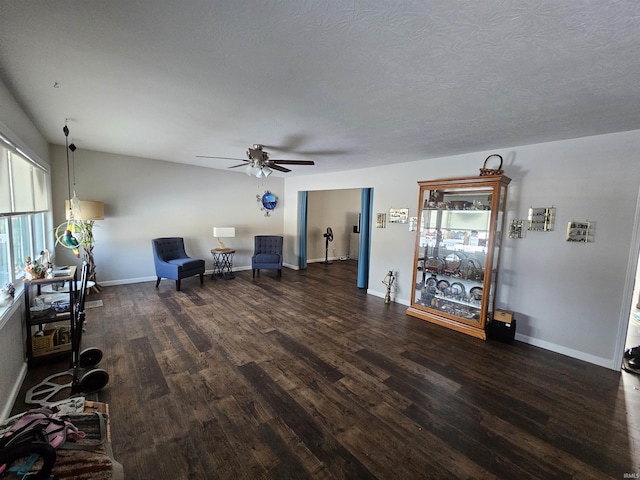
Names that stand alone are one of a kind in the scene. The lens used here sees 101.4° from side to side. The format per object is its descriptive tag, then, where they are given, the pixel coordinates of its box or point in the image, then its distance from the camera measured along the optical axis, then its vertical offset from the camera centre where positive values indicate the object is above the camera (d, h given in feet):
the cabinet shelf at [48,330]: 8.38 -4.15
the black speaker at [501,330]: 10.96 -4.45
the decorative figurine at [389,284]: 15.72 -3.89
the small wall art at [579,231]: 9.77 -0.12
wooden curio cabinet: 11.43 -1.36
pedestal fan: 26.69 -2.30
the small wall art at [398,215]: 15.37 +0.36
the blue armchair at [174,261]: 16.58 -3.23
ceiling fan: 11.44 +2.39
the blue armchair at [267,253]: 20.83 -3.09
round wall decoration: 23.54 +1.34
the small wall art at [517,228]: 11.20 -0.12
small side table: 20.04 -4.03
